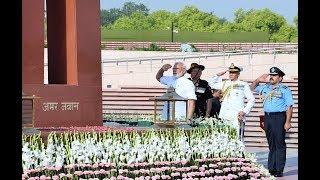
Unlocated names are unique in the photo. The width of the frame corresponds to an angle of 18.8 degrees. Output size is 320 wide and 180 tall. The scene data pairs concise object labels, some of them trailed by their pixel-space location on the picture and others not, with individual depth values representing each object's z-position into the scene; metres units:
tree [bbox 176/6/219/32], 78.19
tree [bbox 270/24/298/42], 69.88
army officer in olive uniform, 14.33
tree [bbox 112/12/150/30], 73.79
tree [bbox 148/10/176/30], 75.57
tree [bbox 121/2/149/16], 118.81
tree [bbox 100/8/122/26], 106.50
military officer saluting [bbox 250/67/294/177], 12.98
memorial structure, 11.13
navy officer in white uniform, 13.10
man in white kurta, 12.05
